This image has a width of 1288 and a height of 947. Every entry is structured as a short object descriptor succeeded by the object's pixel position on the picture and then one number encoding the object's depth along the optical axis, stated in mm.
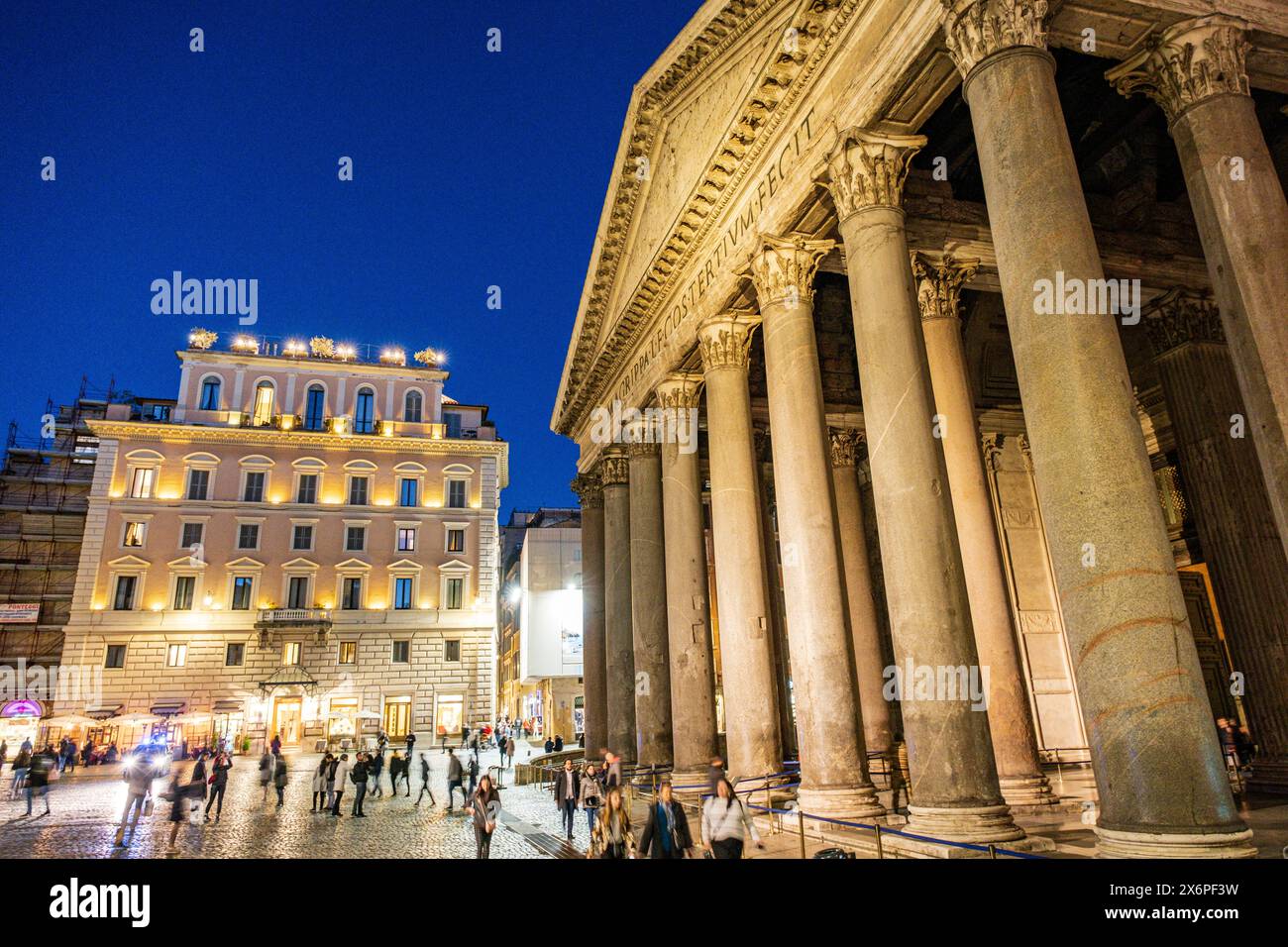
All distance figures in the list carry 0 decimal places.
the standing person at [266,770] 20688
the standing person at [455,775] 18167
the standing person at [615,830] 7660
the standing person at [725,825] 6758
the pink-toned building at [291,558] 38469
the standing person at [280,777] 18344
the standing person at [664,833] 6770
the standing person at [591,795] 12758
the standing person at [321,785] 18062
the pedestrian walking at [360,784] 17359
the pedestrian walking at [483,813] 10031
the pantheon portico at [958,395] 6312
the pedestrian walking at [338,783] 17156
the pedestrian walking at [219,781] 16812
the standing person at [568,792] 13125
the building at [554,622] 43625
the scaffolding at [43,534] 44375
